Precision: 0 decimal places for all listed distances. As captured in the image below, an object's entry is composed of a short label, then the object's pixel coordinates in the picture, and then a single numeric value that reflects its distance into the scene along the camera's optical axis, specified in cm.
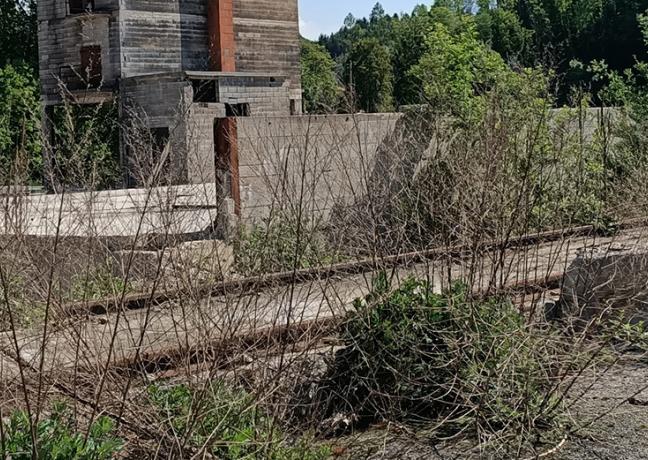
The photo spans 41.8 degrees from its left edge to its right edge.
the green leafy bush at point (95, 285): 661
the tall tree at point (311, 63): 4197
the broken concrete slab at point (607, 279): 651
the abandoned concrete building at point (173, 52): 2619
